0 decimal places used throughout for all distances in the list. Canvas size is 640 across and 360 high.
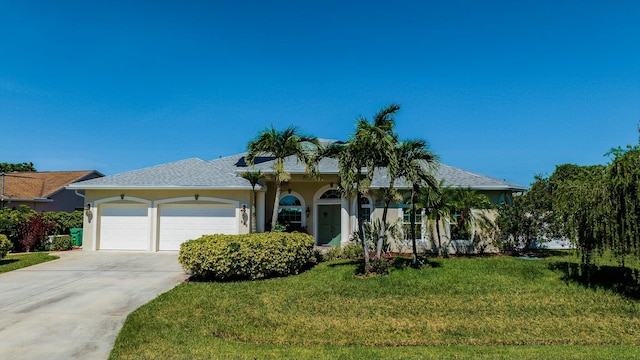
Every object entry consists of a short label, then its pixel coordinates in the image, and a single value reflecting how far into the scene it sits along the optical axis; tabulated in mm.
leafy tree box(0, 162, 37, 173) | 44488
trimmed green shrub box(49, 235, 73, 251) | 17859
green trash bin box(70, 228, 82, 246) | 18969
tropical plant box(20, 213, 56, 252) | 17531
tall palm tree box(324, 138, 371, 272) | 10789
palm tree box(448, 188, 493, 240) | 14258
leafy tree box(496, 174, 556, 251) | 14758
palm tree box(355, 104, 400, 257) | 10531
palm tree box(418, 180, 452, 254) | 11734
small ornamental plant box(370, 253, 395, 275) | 11344
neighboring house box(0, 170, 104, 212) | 24406
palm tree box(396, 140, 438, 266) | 11039
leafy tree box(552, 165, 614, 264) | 9180
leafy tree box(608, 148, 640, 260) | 8703
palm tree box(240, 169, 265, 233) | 15234
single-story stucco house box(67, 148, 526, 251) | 16438
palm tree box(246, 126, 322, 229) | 13702
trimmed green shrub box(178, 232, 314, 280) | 10711
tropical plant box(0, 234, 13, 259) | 13771
